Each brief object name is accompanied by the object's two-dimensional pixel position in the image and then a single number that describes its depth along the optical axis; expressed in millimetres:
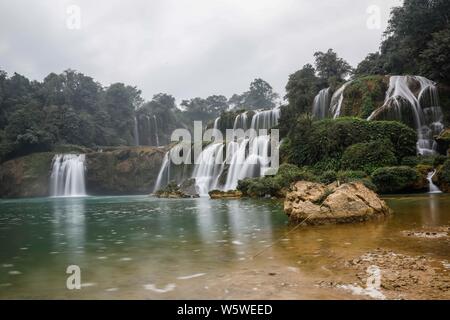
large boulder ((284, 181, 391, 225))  9453
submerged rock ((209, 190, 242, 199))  23788
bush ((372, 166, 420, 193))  18672
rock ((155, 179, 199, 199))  27650
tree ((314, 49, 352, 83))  41656
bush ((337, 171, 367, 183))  19656
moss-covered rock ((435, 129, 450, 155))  21125
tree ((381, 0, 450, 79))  30500
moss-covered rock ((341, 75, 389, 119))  29000
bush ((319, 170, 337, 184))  18594
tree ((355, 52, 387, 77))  38156
